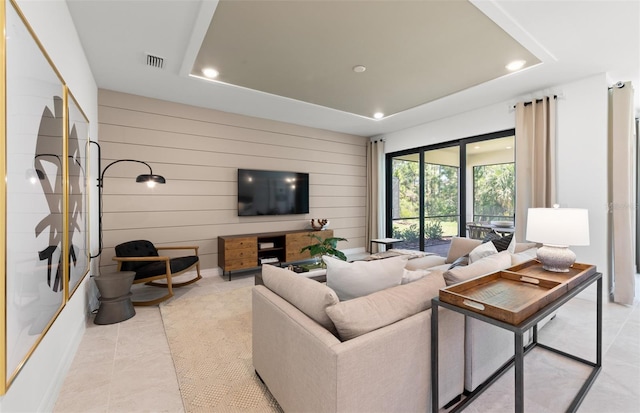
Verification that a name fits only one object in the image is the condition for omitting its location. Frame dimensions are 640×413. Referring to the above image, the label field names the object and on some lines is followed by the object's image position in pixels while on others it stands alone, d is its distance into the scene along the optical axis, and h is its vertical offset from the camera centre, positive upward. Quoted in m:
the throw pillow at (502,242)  2.98 -0.39
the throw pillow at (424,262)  3.33 -0.69
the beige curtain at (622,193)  3.22 +0.15
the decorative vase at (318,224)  5.31 -0.32
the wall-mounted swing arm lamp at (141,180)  3.21 +0.31
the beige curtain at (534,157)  3.59 +0.65
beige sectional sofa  1.20 -0.67
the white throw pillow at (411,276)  1.89 -0.48
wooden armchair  3.26 -0.69
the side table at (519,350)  1.17 -0.72
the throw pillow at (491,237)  3.21 -0.35
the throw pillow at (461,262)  2.80 -0.55
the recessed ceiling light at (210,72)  3.16 +1.54
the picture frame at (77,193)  2.00 +0.12
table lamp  2.00 -0.21
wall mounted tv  4.74 +0.26
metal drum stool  2.78 -0.91
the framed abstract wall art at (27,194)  1.08 +0.06
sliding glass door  4.41 +0.29
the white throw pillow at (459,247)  3.55 -0.52
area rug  1.74 -1.17
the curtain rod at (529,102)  3.59 +1.40
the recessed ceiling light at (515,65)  3.03 +1.55
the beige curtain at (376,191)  6.12 +0.34
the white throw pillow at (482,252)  2.49 -0.40
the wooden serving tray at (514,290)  1.29 -0.47
